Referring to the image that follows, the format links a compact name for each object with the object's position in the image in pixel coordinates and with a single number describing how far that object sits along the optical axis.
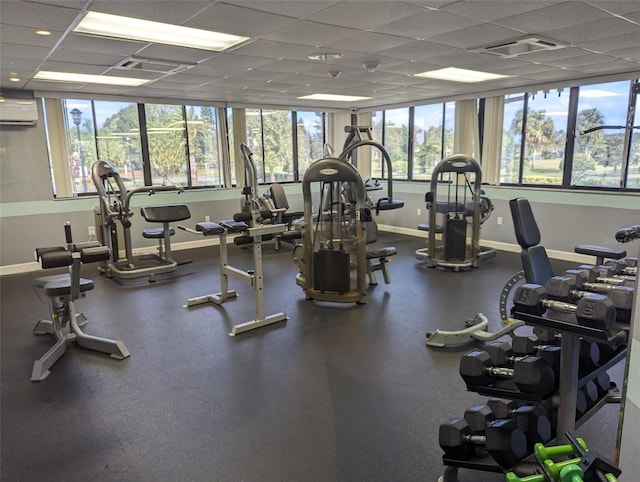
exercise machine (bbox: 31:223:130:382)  3.06
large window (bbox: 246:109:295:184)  8.06
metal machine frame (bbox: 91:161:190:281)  5.41
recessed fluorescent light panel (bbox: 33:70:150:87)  4.78
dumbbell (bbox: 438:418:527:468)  1.70
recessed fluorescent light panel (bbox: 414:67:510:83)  5.00
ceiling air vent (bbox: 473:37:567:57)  3.58
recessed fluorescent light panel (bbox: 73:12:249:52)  2.98
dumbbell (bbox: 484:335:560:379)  1.84
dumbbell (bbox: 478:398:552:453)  1.78
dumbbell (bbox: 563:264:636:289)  1.76
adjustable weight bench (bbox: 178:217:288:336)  3.77
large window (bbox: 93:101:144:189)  6.51
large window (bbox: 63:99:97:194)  6.29
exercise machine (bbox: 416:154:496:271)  5.65
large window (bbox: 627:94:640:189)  5.35
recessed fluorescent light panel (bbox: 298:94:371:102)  6.93
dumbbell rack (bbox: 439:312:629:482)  1.56
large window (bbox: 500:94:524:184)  6.55
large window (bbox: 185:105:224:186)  7.33
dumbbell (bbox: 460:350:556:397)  1.69
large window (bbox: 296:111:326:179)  8.73
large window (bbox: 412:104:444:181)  7.73
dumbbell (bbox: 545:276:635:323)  1.47
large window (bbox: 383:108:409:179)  8.31
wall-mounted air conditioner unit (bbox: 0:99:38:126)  5.52
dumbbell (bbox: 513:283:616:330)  1.39
